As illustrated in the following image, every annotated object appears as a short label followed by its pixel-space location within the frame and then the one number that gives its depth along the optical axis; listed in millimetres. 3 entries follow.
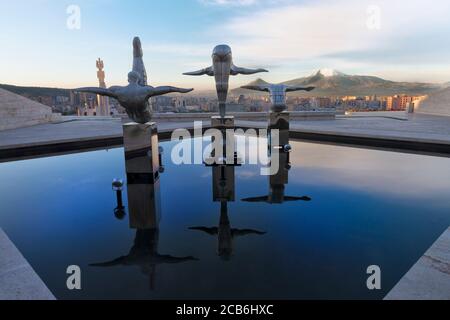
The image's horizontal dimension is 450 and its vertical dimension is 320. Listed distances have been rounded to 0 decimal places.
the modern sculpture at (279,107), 13656
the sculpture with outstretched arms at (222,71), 12664
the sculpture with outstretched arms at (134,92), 7617
